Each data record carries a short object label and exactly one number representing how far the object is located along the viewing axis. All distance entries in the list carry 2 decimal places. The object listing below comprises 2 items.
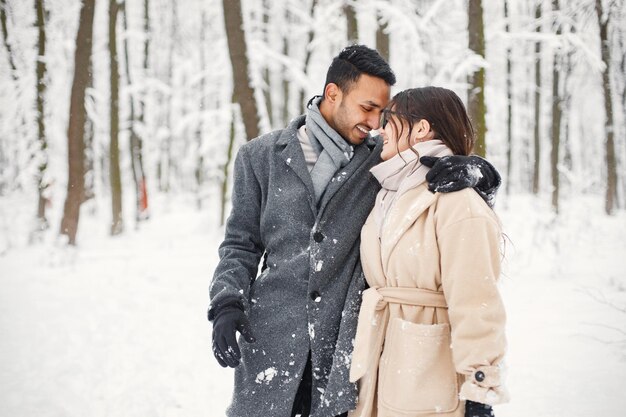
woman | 1.54
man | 1.95
